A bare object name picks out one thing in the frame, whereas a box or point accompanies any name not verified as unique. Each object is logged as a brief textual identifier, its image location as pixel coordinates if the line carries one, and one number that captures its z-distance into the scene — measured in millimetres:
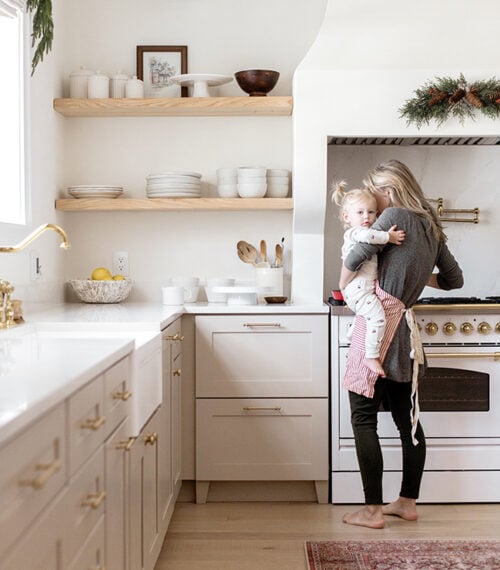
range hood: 3375
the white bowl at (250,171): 3629
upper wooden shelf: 3584
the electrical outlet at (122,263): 3885
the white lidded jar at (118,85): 3723
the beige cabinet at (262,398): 3357
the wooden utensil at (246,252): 3807
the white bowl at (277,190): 3730
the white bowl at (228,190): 3697
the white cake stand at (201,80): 3625
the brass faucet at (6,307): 2502
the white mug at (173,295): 3441
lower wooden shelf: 3611
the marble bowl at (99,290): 3576
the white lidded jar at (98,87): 3680
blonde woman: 2945
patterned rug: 2701
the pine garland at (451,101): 3318
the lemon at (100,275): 3634
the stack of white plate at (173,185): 3637
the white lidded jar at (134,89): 3691
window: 3062
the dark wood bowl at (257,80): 3590
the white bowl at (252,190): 3633
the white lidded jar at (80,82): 3752
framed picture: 3820
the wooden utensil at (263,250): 3762
